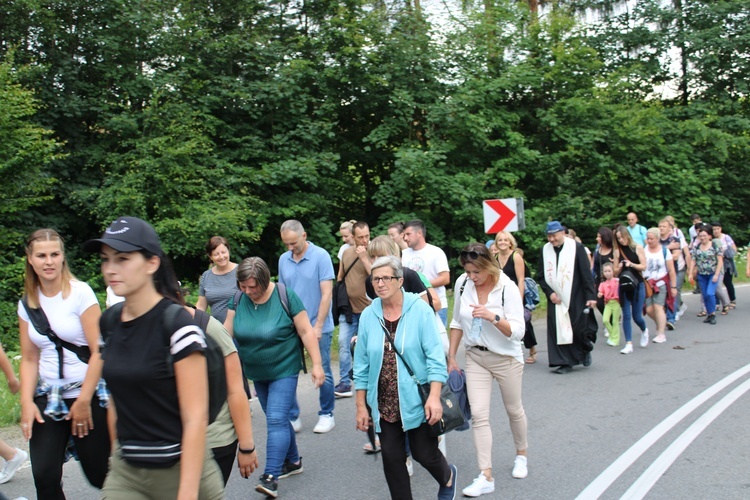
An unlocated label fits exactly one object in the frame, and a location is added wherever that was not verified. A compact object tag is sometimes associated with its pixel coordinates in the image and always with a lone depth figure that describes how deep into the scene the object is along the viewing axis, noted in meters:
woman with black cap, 2.52
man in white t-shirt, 7.35
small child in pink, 10.46
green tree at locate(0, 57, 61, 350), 12.78
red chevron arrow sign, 13.32
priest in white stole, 8.66
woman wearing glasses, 4.25
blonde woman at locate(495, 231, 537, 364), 8.64
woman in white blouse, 5.08
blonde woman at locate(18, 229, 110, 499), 3.86
